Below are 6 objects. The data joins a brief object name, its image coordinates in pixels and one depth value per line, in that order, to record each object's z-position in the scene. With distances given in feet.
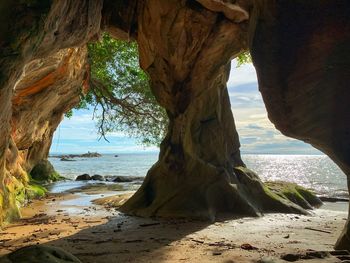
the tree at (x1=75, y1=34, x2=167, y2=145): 70.69
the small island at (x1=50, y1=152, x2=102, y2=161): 592.97
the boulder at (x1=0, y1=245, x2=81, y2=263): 16.16
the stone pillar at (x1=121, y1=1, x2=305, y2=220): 39.93
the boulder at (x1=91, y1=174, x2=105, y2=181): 116.16
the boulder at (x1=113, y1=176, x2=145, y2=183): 106.63
